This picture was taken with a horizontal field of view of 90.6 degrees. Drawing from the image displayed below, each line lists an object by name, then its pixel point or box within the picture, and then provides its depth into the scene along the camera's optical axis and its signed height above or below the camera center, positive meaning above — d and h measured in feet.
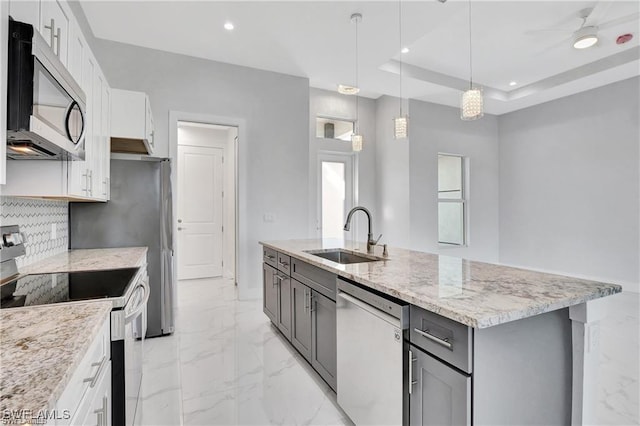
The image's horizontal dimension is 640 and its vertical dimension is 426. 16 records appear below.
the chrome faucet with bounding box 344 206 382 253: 7.77 -0.70
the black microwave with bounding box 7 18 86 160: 3.50 +1.42
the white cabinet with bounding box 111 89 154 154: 8.74 +2.78
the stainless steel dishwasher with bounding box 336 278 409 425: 4.37 -2.20
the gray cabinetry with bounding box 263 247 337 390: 6.46 -2.27
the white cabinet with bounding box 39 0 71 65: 4.43 +2.84
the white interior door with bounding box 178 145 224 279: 17.72 +0.19
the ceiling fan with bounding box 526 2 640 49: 10.23 +6.44
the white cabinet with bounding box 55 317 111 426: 2.60 -1.72
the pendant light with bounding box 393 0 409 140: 9.96 +2.80
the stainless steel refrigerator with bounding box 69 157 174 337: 9.23 -0.20
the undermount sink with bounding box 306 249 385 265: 8.04 -1.11
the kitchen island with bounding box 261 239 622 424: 3.51 -1.50
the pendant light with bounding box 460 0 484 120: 8.29 +2.92
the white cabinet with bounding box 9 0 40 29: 3.64 +2.50
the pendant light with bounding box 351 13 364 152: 10.36 +2.89
